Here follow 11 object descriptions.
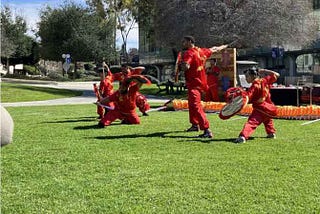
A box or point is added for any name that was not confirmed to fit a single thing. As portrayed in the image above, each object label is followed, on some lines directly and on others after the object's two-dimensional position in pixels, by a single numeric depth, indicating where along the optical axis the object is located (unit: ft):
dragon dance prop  46.47
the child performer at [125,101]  41.27
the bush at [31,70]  216.78
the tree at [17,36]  204.40
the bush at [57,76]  180.87
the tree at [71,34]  182.70
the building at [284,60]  139.03
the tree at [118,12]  196.56
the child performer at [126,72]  42.65
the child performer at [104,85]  47.44
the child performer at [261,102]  32.94
